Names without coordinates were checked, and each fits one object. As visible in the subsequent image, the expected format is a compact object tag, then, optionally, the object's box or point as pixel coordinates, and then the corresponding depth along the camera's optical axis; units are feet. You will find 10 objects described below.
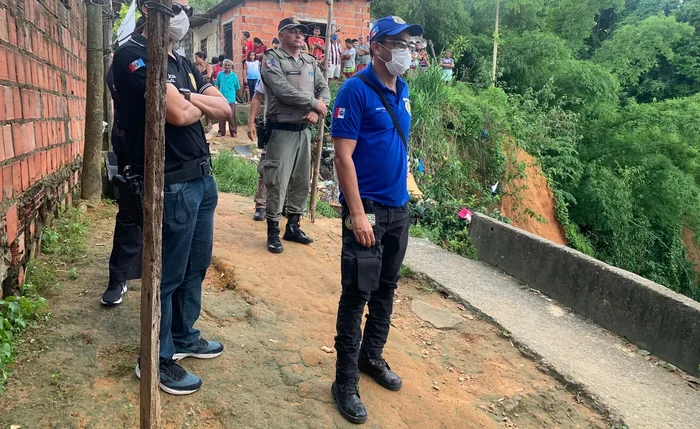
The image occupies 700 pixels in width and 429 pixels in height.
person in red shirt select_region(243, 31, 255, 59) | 43.60
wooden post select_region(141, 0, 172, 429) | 5.16
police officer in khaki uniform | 14.15
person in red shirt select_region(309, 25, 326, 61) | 38.00
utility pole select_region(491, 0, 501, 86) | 51.95
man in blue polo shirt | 8.09
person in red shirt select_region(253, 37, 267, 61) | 43.00
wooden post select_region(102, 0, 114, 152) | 20.20
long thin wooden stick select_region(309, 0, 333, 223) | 17.39
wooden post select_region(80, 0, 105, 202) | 15.64
